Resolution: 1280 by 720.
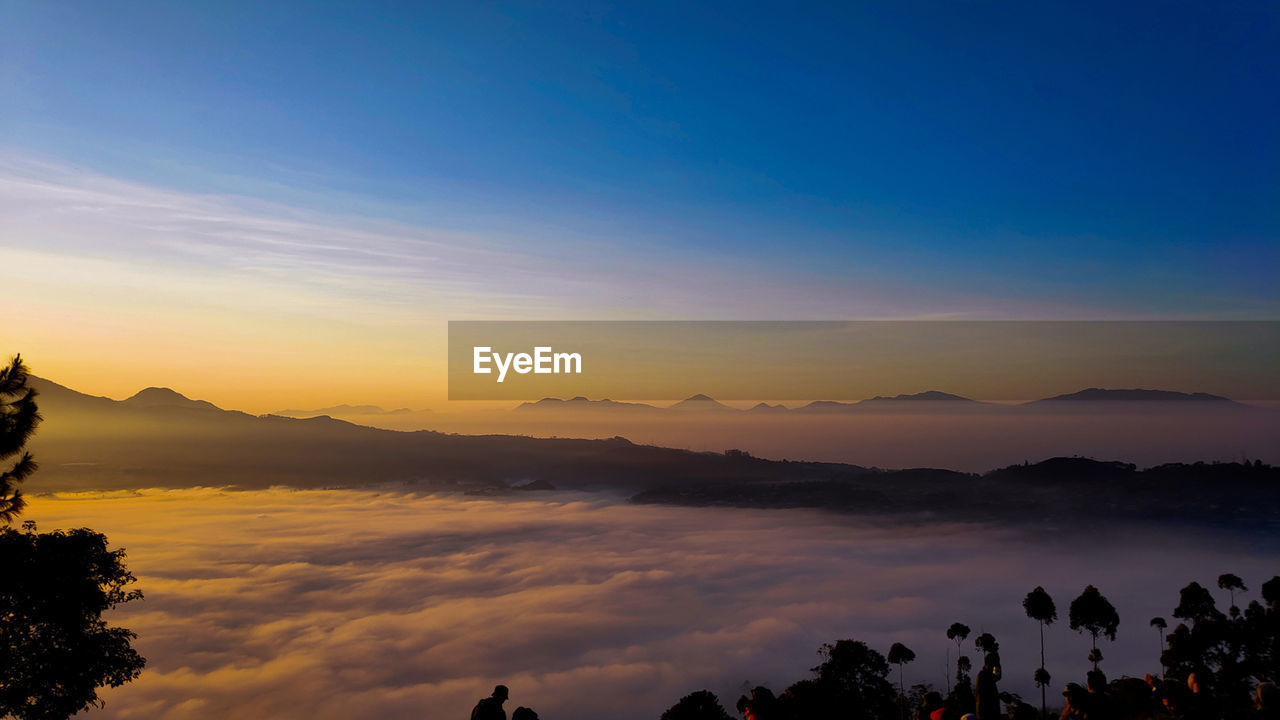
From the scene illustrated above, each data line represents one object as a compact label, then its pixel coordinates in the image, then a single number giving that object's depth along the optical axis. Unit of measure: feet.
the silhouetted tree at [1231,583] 281.54
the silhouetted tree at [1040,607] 279.49
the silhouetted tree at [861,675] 237.04
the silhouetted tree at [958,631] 309.22
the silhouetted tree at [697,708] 154.92
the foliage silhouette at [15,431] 78.07
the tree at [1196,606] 259.60
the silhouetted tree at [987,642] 270.51
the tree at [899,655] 294.25
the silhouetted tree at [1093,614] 271.28
